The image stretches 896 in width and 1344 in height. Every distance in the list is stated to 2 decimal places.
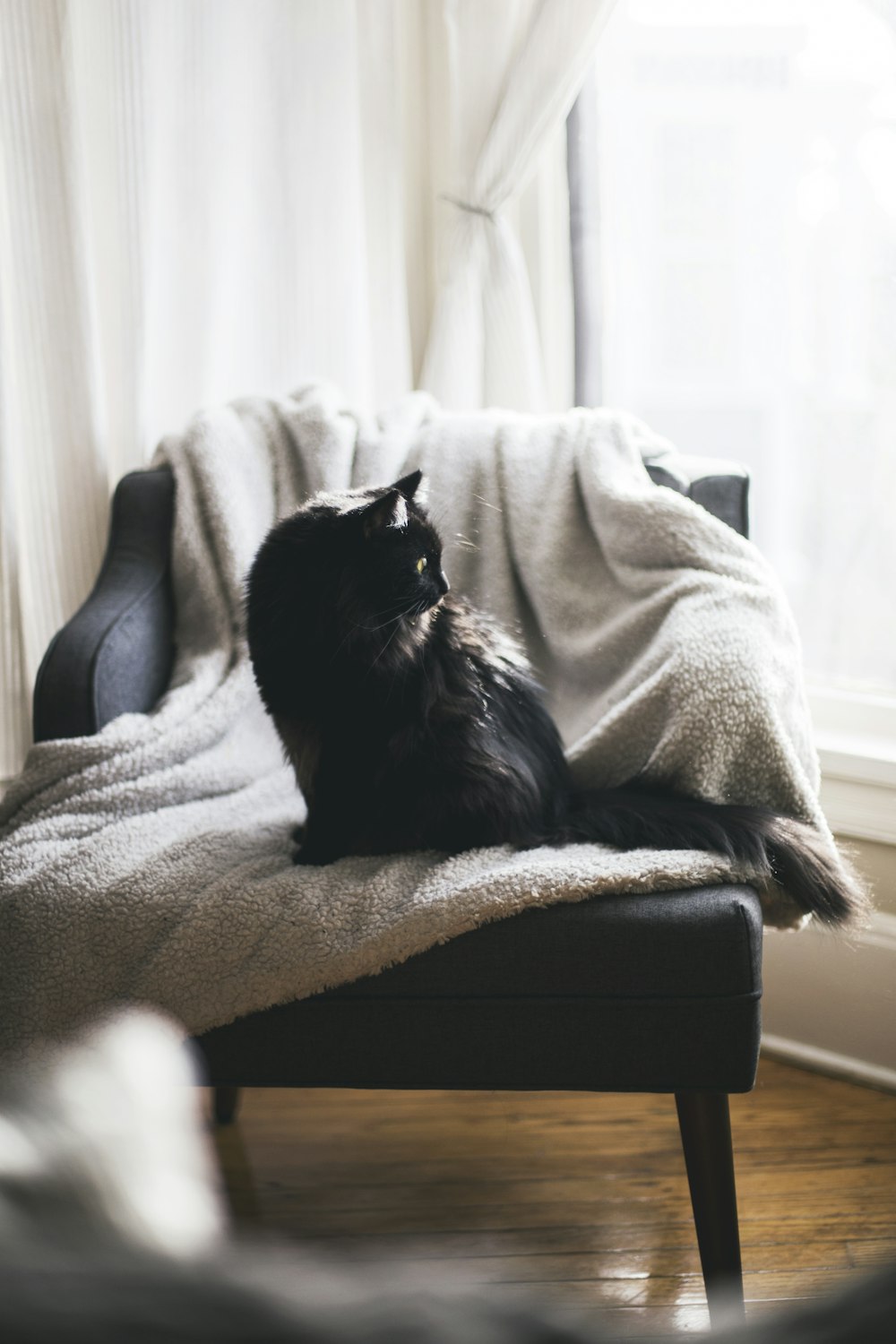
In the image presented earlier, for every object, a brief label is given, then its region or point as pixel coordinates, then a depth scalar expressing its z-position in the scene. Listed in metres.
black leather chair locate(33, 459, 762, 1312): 1.15
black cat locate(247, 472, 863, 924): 1.25
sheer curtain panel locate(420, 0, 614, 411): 2.18
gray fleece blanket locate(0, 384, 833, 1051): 1.19
